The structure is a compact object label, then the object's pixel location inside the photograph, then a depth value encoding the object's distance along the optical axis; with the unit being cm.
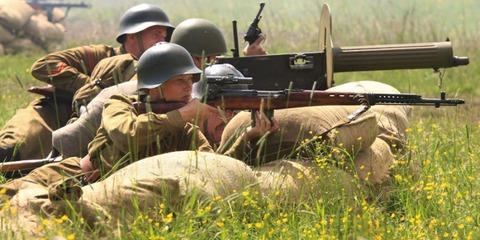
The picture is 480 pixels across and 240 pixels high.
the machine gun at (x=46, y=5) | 4439
